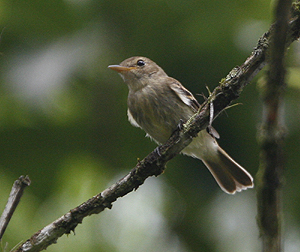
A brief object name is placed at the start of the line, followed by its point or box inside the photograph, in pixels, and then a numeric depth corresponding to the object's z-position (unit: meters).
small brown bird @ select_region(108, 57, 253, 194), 2.91
